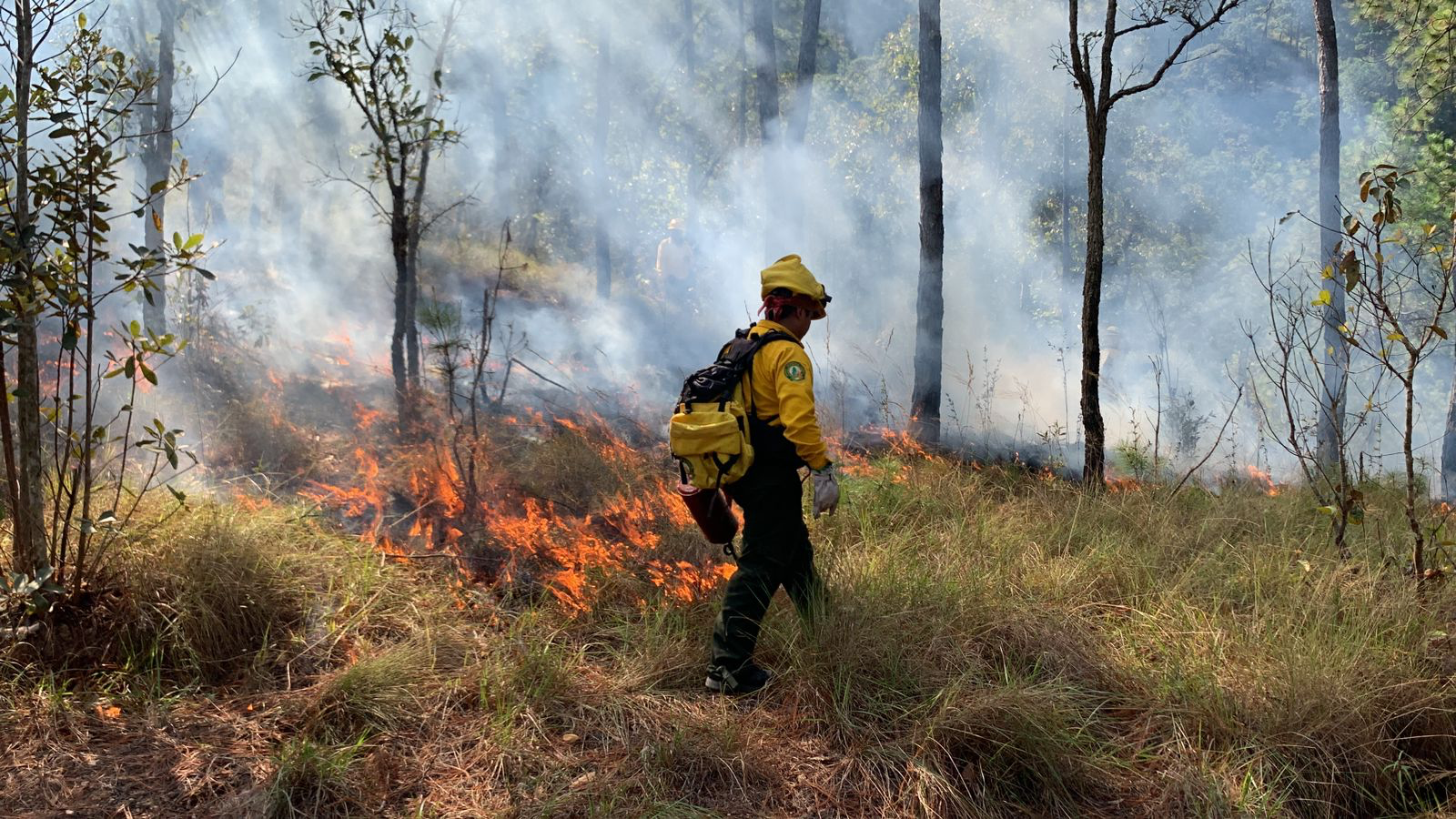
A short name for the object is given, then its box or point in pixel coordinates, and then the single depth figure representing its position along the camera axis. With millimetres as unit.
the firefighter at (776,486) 3273
